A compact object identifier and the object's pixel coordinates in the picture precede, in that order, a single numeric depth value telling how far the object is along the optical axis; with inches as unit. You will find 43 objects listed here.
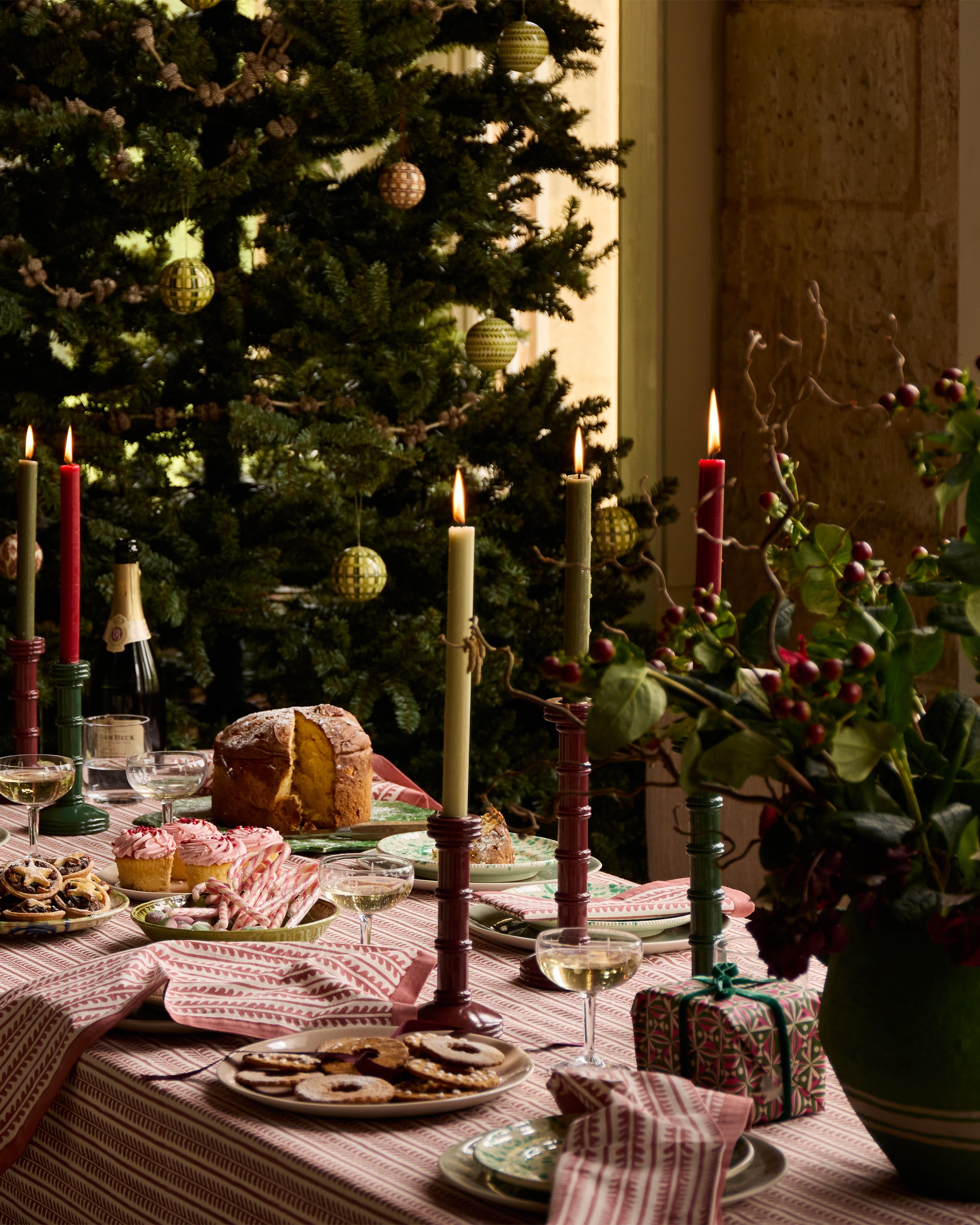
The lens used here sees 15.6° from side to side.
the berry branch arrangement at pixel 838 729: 115.9
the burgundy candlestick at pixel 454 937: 129.3
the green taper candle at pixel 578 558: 132.3
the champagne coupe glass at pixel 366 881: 138.1
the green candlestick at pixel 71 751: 164.3
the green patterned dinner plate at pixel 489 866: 152.6
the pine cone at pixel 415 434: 238.6
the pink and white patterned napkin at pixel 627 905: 144.3
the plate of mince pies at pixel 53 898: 145.4
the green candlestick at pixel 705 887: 131.0
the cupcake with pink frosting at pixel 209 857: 148.4
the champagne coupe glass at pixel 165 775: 157.3
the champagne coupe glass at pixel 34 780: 153.0
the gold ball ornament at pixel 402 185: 227.3
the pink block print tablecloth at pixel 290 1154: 119.6
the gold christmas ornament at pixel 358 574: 222.7
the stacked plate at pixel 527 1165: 118.6
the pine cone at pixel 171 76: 219.2
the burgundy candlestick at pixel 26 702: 168.5
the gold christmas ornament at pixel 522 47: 233.7
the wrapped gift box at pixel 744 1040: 124.4
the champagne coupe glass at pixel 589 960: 126.8
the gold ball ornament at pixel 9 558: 214.0
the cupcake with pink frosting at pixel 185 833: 149.8
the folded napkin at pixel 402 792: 172.9
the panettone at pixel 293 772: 164.0
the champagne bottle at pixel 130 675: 177.3
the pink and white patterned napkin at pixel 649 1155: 117.0
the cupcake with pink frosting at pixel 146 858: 149.8
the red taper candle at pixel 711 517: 127.1
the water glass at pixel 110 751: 170.6
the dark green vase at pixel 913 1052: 118.0
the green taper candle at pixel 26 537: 167.0
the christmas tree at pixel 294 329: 224.9
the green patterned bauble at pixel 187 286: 214.4
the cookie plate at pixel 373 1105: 123.9
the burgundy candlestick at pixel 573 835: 136.3
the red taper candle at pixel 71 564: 163.4
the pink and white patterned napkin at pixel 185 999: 130.8
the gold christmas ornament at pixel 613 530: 240.2
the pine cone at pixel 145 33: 216.8
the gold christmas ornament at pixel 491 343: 236.9
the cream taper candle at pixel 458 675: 127.3
